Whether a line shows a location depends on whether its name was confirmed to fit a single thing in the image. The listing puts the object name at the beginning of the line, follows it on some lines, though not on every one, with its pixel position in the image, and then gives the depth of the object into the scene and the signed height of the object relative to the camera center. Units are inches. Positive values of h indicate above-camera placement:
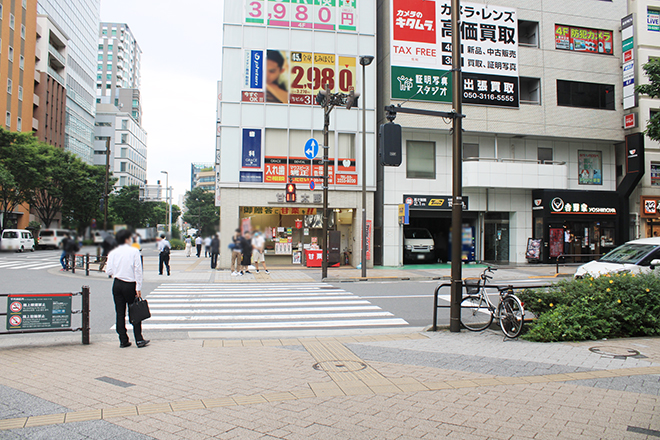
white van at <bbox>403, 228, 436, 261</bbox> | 1032.2 -17.1
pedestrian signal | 442.7 +45.4
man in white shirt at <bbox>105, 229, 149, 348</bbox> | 264.1 -30.0
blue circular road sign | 886.4 +186.4
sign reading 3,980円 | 939.3 +502.1
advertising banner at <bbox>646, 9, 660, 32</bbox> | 1107.3 +568.5
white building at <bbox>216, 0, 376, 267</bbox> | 920.9 +281.3
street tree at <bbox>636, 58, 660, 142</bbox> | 697.0 +252.4
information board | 283.9 -52.1
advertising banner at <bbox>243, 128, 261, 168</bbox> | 927.4 +190.4
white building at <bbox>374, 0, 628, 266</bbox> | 991.0 +273.6
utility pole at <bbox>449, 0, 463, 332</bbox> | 347.6 +37.2
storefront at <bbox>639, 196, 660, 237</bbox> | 1094.4 +63.1
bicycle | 321.1 -59.0
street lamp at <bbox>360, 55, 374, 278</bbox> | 769.6 +109.3
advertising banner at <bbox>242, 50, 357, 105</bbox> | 934.4 +364.5
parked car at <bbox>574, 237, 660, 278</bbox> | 522.6 -25.7
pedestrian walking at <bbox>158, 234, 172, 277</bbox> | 678.3 -43.6
